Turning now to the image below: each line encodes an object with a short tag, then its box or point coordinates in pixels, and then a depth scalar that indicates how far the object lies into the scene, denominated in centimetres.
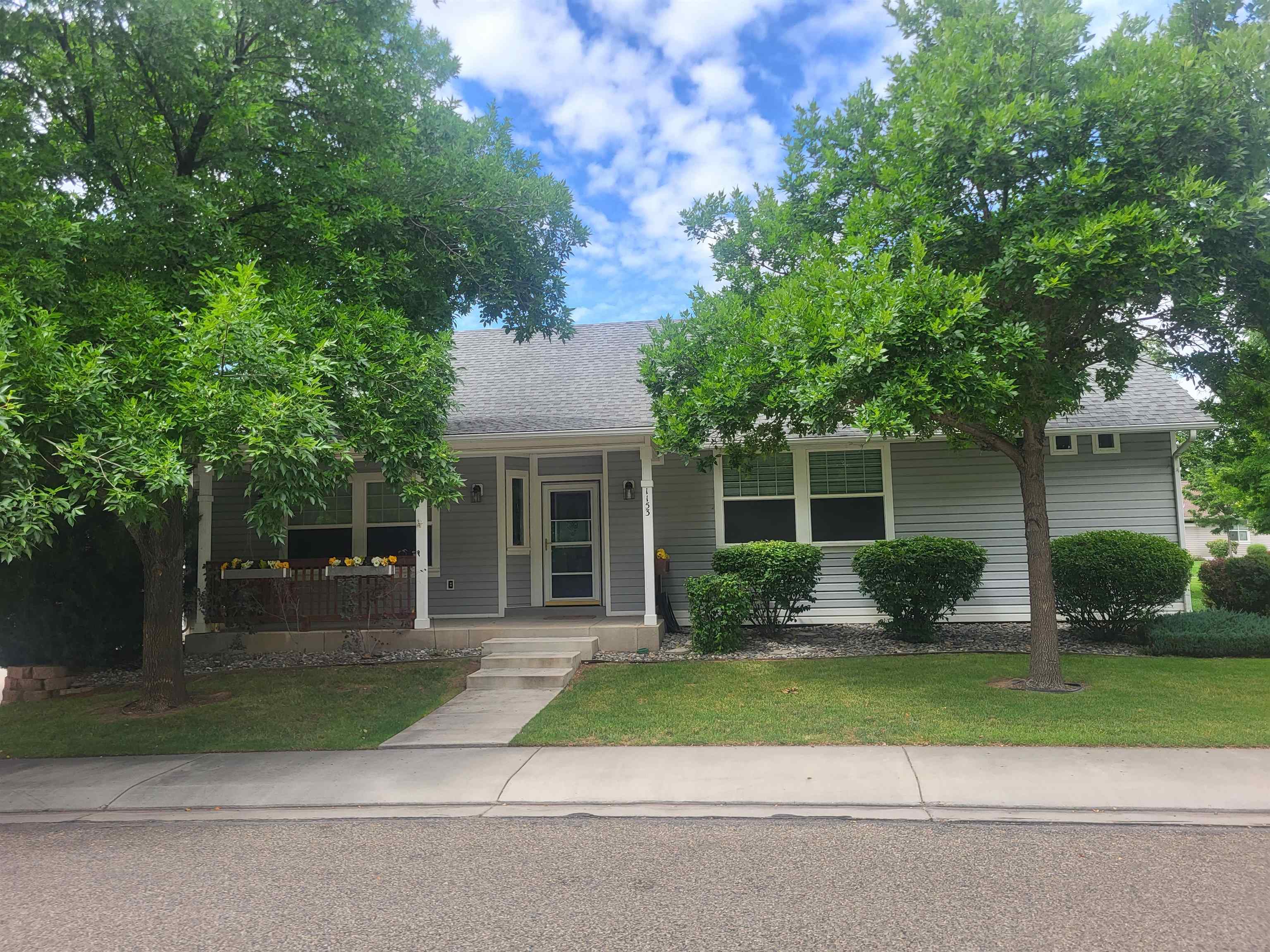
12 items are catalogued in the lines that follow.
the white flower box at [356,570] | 1115
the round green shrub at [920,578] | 1047
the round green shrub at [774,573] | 1076
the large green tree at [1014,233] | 636
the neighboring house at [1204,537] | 3206
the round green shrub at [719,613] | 1016
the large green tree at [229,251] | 518
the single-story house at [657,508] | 1179
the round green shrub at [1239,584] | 1195
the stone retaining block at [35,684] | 948
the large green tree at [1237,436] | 833
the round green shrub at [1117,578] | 1009
